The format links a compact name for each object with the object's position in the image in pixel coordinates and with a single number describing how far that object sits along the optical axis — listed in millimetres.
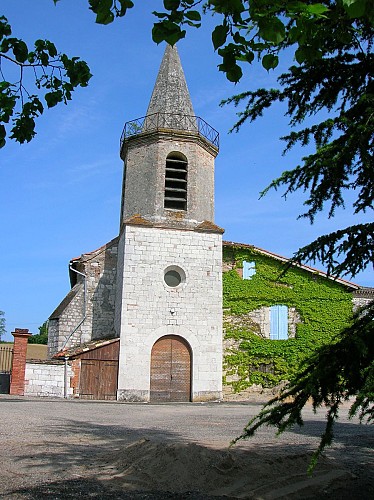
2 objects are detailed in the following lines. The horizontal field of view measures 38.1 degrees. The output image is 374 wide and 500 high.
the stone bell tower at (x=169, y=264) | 20266
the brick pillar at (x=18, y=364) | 19031
